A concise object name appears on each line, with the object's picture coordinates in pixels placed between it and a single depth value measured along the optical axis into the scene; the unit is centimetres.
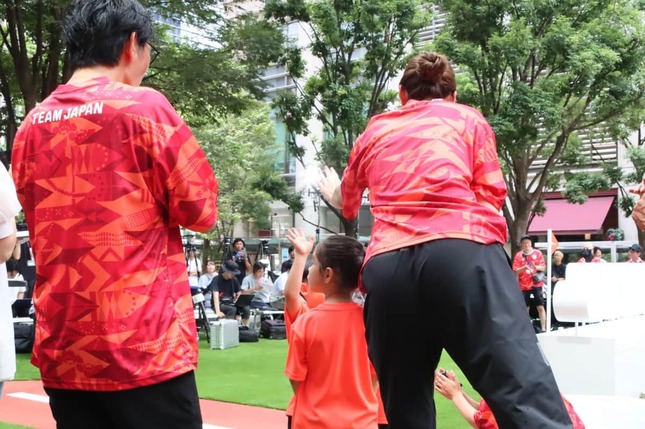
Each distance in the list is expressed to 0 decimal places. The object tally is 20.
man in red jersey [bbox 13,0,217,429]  176
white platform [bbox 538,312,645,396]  504
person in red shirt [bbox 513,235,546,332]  1312
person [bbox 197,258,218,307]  1374
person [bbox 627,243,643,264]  1348
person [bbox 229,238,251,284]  1564
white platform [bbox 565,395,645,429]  317
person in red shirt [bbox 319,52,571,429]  198
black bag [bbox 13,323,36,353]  1025
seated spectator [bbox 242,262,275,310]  1380
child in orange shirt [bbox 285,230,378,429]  289
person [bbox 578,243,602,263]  1570
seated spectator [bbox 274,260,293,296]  1310
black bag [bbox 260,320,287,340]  1257
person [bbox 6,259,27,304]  1406
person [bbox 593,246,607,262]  1527
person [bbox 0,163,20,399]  231
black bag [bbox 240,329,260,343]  1205
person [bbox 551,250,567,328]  1465
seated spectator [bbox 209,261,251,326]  1316
